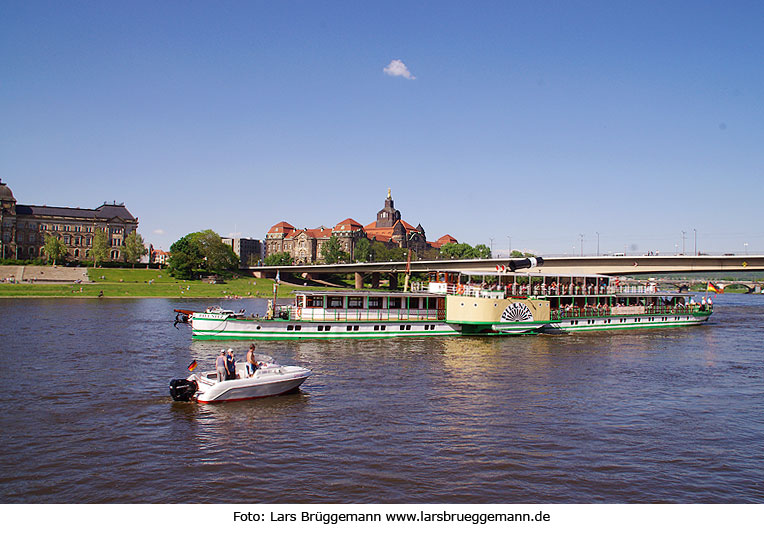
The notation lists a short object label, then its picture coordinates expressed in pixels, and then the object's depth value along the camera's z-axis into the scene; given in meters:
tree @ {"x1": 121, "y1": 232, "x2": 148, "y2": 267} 162.00
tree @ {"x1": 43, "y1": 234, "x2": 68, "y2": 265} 157.40
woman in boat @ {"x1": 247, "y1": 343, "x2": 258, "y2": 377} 27.87
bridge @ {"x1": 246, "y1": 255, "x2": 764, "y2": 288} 93.21
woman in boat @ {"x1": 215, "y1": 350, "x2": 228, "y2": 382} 27.27
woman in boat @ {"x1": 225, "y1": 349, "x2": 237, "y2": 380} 27.31
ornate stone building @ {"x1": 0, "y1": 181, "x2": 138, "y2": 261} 181.62
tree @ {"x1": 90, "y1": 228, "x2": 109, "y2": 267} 160.62
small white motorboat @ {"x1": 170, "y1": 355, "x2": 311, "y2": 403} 26.66
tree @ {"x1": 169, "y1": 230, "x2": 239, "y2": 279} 147.25
